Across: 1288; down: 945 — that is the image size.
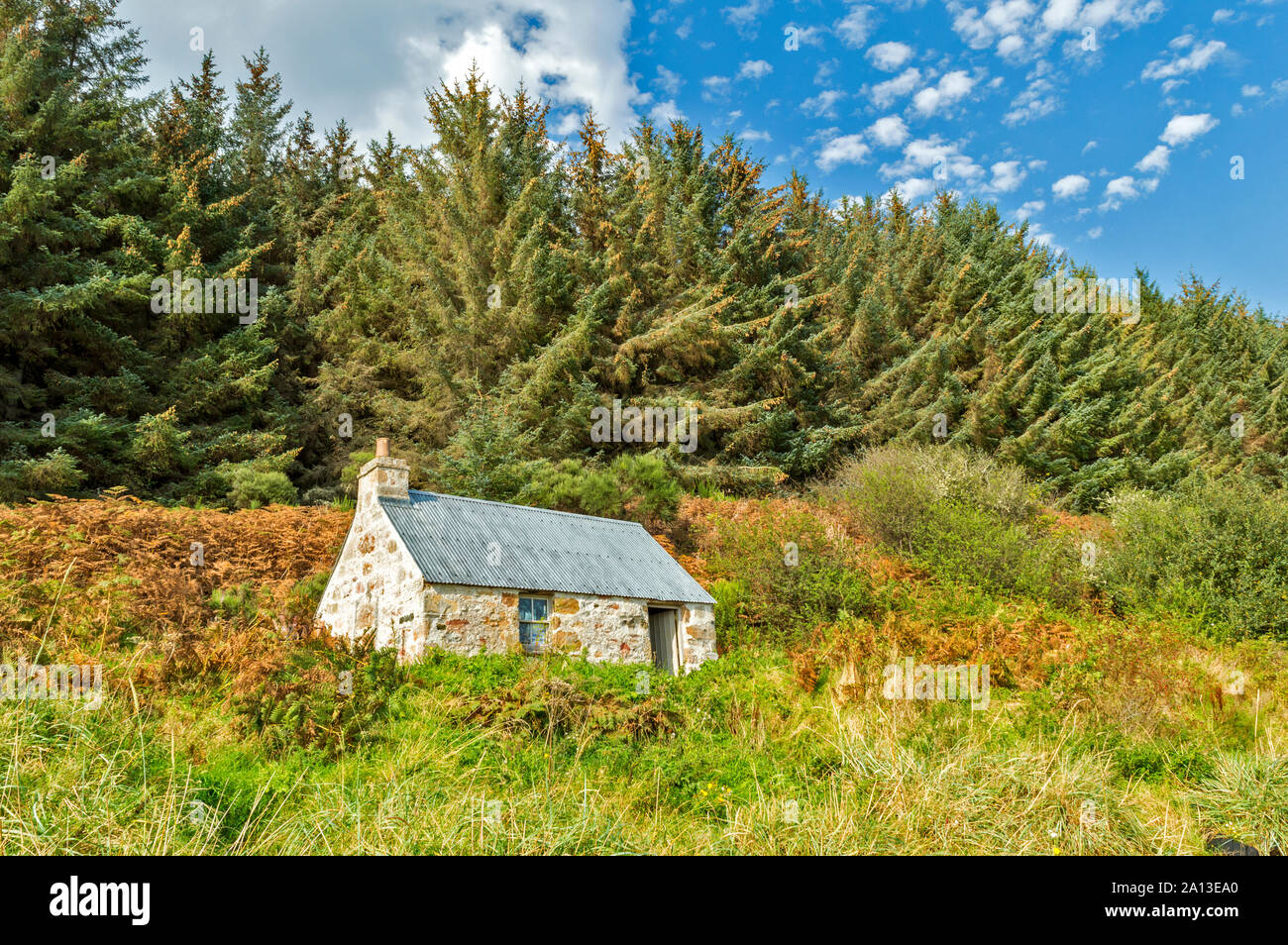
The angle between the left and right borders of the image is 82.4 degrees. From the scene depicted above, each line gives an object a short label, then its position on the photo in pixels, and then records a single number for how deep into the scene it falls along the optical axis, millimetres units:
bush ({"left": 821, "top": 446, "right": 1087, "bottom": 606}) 14828
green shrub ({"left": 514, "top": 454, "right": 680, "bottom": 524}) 18000
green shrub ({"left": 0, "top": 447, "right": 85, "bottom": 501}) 15891
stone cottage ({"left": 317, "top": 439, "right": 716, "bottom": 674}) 11078
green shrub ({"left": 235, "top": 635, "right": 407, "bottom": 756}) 7027
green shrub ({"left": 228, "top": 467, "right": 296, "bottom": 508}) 18000
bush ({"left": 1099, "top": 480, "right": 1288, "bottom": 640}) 12742
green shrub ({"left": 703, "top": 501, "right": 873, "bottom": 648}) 13781
